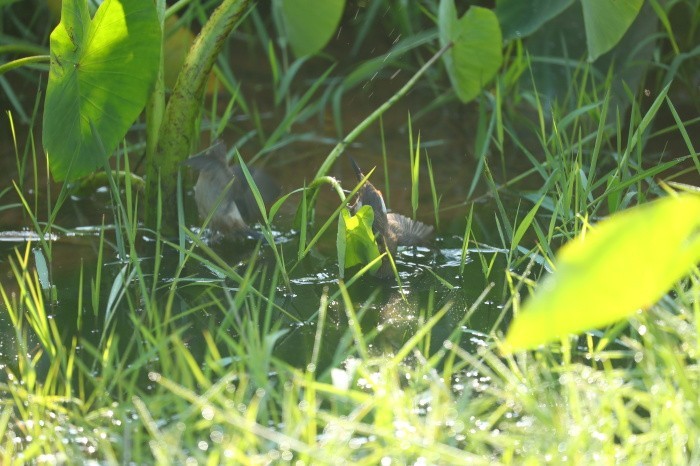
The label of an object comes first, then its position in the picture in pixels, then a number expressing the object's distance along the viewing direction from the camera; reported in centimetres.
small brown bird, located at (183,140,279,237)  1558
